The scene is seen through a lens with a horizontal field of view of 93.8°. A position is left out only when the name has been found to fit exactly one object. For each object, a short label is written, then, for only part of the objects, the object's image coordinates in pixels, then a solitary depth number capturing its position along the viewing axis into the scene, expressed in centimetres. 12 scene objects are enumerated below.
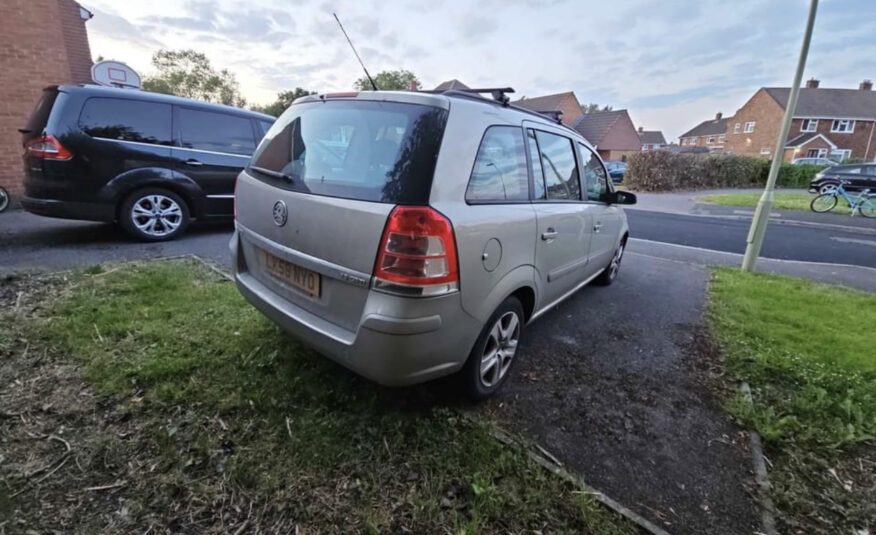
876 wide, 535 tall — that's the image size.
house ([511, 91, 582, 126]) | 3969
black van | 453
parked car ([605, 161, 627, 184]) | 2432
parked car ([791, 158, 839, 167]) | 3067
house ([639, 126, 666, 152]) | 6881
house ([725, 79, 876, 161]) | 4025
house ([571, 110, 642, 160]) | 3767
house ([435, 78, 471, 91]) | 3797
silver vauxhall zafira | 187
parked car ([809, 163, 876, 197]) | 1805
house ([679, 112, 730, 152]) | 5909
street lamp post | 473
